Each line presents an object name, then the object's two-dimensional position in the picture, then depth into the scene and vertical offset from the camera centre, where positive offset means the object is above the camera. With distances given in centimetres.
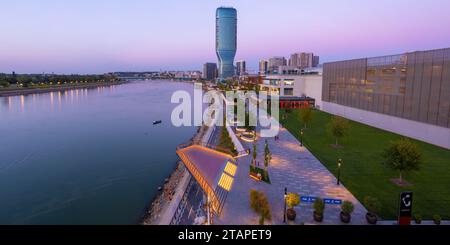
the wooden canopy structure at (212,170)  1738 -620
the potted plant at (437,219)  1436 -656
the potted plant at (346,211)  1523 -659
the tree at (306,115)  4047 -428
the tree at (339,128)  3070 -456
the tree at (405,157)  1991 -489
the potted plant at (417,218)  1435 -656
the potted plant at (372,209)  1509 -670
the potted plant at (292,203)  1554 -631
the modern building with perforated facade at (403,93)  3122 -108
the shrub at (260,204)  1514 -637
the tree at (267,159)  2371 -632
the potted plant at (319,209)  1527 -651
